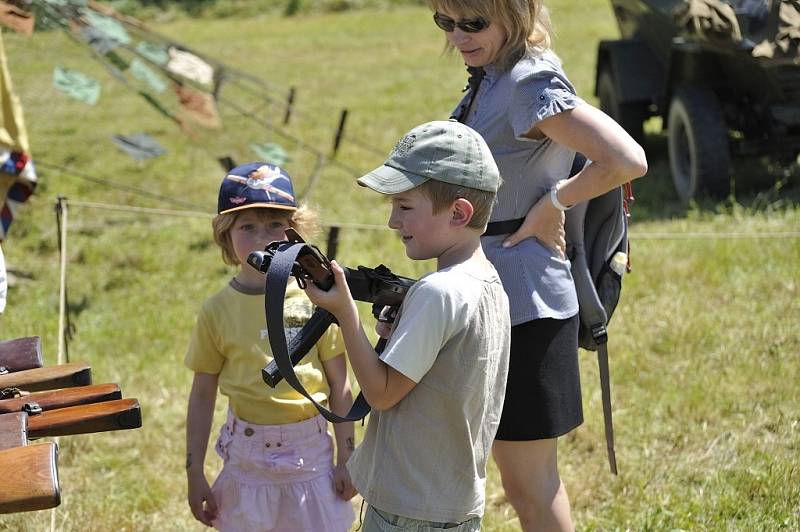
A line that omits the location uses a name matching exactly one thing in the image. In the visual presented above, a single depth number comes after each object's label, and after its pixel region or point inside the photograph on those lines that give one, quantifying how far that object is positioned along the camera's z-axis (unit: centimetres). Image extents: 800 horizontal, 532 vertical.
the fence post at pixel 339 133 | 1906
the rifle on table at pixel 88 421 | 462
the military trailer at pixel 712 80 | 1337
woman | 511
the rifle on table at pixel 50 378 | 522
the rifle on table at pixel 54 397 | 488
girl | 579
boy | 425
